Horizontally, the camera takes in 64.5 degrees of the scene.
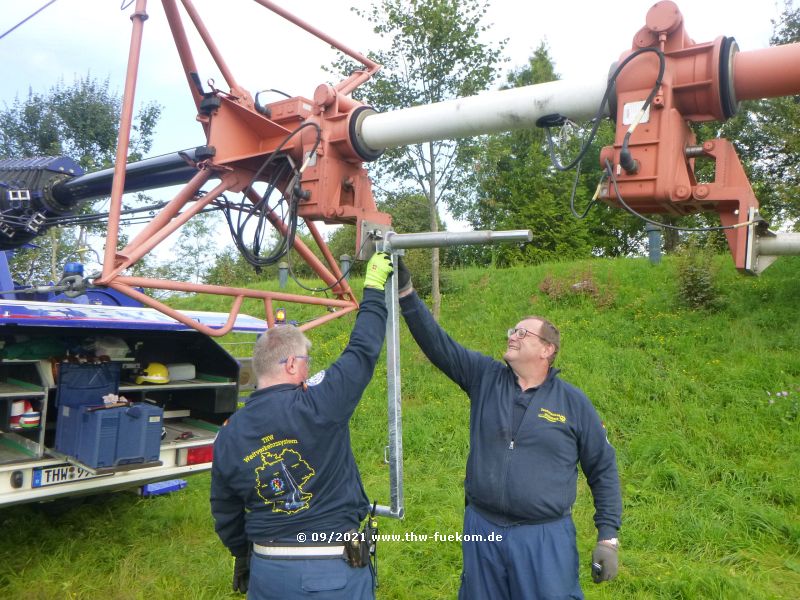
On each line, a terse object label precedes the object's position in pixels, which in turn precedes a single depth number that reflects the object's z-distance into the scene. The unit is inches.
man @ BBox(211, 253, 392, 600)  98.8
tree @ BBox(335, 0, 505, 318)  329.7
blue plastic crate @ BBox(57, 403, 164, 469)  149.9
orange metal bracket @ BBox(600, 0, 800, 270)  87.5
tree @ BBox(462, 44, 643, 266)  633.6
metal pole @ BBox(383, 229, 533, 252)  99.6
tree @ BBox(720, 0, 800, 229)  386.6
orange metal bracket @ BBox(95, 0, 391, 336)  125.1
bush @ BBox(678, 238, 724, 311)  358.9
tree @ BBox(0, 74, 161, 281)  565.6
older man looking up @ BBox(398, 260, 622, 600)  110.7
